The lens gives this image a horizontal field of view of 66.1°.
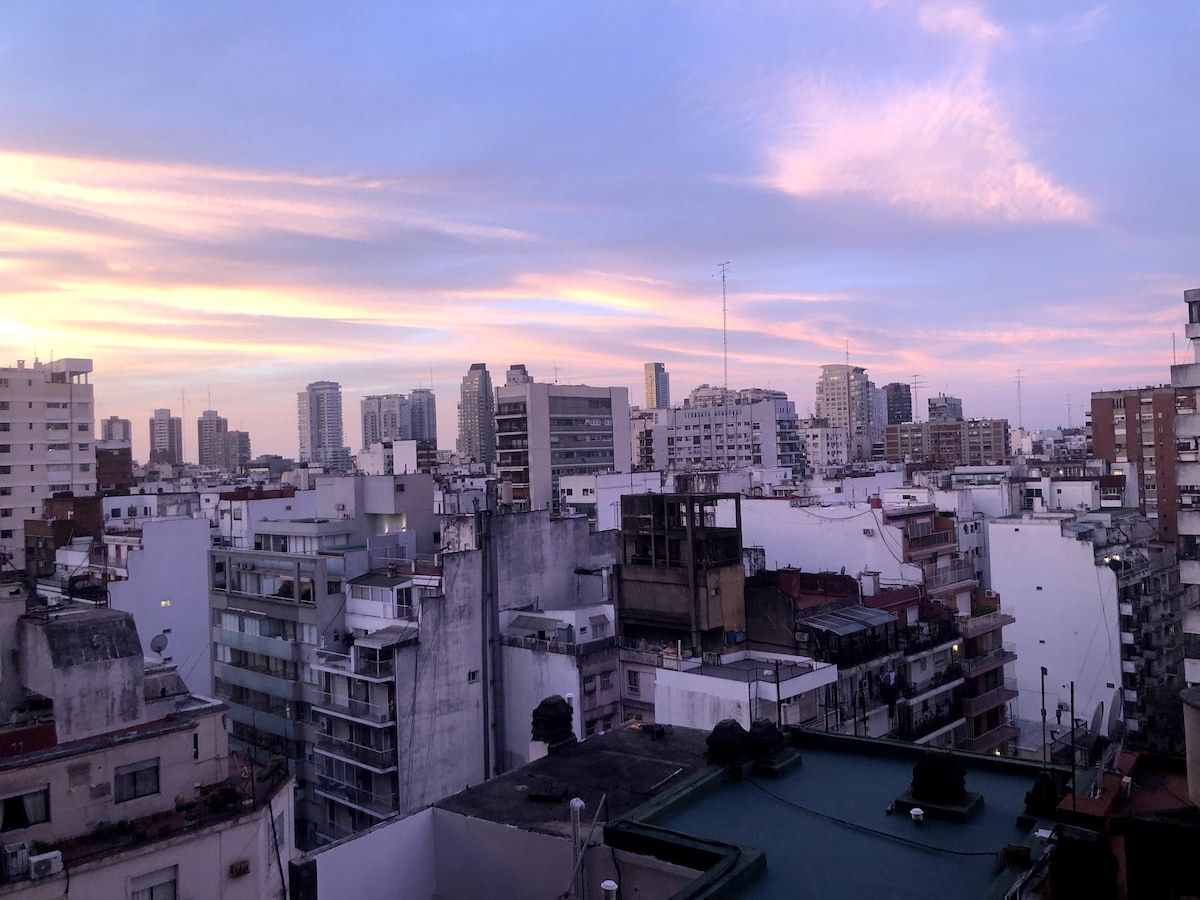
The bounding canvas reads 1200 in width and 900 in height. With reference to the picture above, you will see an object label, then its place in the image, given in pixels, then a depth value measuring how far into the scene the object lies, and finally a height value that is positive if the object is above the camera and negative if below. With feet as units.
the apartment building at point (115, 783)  59.88 -21.79
